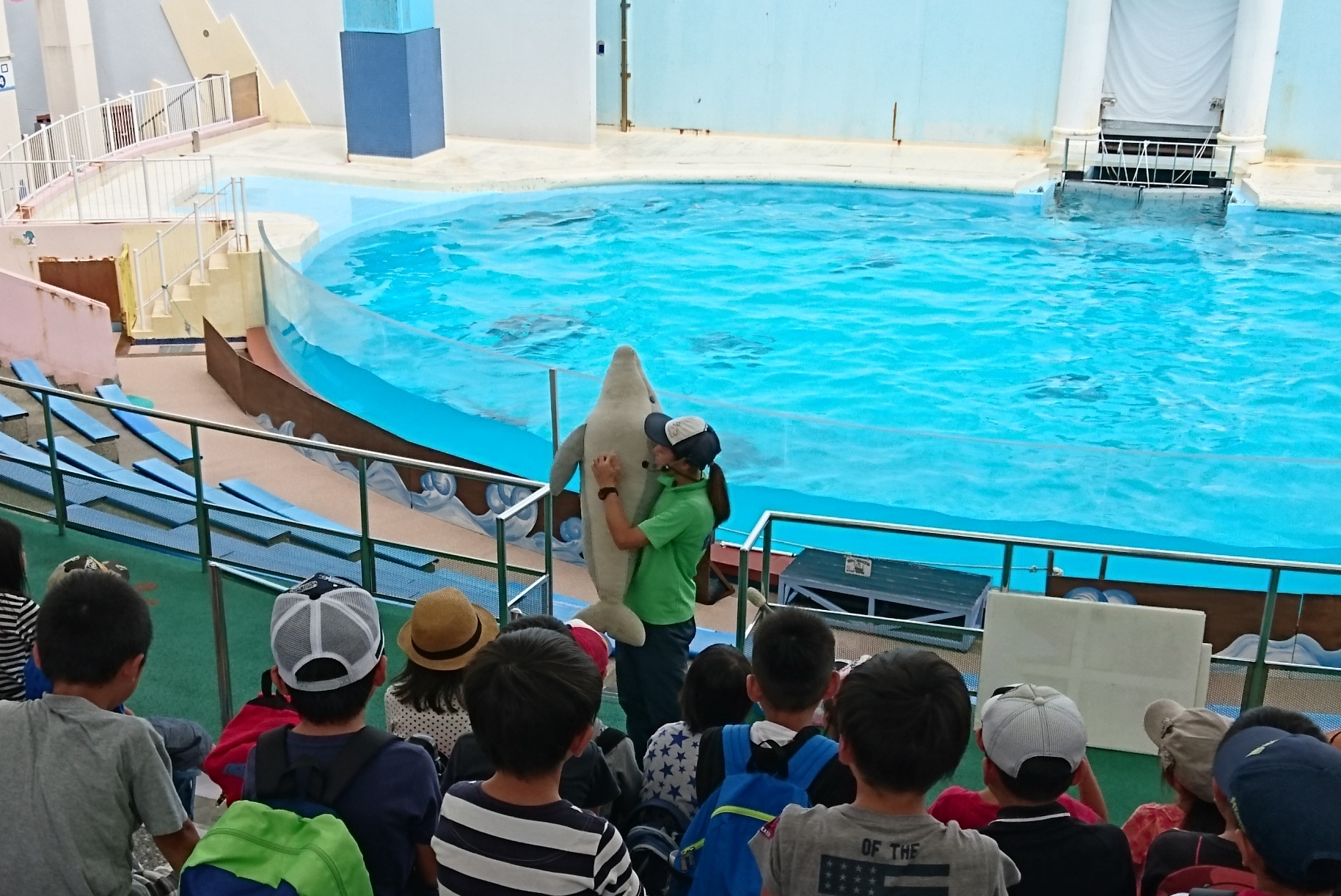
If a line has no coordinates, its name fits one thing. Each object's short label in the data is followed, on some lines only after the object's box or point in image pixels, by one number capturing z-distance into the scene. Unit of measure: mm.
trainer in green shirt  4012
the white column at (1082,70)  19031
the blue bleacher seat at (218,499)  5285
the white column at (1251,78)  18281
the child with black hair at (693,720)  2641
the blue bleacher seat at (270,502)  7188
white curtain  19594
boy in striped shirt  2029
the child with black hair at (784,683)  2426
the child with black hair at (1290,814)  1789
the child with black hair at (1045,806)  2193
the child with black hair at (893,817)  1956
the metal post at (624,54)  21547
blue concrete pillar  18438
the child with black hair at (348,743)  2227
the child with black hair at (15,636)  2984
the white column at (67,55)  19500
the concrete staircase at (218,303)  12500
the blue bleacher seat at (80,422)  7617
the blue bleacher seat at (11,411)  7906
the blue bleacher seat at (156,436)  8484
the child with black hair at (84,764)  2211
